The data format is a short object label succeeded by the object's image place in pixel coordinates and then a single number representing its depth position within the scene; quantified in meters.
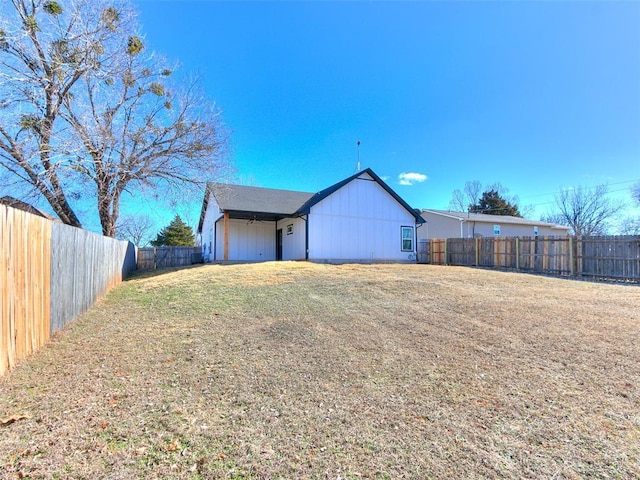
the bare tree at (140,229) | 34.66
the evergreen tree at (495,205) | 38.59
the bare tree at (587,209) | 32.88
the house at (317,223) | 16.42
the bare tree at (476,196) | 40.28
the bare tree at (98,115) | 11.47
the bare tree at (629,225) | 31.77
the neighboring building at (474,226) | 26.67
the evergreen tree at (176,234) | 33.94
